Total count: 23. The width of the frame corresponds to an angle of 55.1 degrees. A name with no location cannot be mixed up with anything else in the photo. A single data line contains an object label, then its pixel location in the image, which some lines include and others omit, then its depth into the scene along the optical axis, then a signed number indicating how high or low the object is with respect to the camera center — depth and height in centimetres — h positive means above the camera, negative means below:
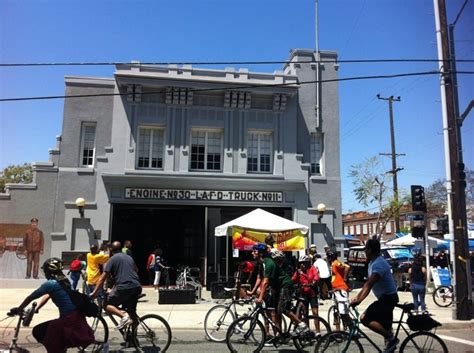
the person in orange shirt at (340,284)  905 -54
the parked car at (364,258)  2594 +8
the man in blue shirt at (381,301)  635 -58
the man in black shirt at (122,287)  762 -54
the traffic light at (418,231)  1590 +99
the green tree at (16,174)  4509 +787
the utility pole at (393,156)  3631 +817
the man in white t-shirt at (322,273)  1146 -38
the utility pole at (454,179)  1207 +222
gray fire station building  1809 +385
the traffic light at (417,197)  1461 +197
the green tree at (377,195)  3722 +524
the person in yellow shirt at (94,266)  1174 -30
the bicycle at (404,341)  662 -118
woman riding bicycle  549 -84
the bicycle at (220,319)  873 -120
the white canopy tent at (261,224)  1535 +111
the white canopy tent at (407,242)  2476 +95
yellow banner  1545 +64
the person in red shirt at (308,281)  952 -50
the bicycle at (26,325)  633 -125
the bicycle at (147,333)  773 -132
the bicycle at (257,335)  756 -130
